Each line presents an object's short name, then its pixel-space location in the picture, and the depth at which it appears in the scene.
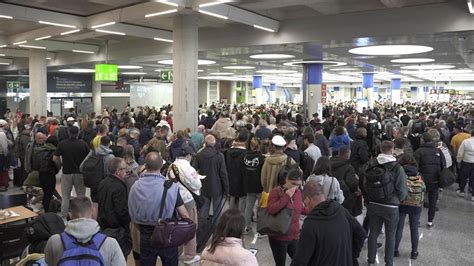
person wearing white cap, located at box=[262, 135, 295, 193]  6.14
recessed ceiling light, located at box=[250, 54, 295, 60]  17.80
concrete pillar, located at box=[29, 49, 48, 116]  19.56
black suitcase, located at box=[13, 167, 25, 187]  11.02
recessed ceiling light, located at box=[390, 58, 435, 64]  20.00
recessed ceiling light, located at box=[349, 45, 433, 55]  15.11
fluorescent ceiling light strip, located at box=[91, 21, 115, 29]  12.15
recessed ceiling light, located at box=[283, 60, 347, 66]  19.84
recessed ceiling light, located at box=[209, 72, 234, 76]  33.97
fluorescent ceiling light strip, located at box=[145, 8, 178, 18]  10.20
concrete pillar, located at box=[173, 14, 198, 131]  12.03
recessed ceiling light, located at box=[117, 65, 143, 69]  25.42
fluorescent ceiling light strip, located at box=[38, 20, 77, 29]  11.98
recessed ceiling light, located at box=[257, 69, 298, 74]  29.52
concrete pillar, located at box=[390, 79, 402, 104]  38.75
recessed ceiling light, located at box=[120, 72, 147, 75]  34.31
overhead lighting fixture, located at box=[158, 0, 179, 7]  9.27
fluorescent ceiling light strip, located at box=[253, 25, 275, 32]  12.19
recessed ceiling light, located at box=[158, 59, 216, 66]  21.45
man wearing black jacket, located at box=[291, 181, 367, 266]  3.26
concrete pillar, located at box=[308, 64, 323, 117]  19.81
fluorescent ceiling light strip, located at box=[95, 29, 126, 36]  13.23
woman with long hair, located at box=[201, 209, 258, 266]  2.92
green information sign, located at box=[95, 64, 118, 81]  19.88
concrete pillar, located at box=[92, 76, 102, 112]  33.91
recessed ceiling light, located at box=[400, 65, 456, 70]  25.05
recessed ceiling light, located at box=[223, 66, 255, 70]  26.21
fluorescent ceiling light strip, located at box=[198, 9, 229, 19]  10.18
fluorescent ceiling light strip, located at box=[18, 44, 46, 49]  17.76
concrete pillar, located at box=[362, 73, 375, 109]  32.25
